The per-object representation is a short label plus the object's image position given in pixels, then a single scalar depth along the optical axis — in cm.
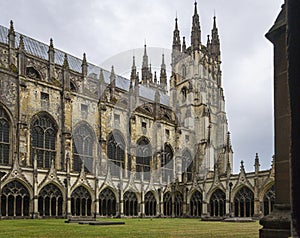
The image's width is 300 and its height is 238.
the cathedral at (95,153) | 3438
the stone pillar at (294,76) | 308
